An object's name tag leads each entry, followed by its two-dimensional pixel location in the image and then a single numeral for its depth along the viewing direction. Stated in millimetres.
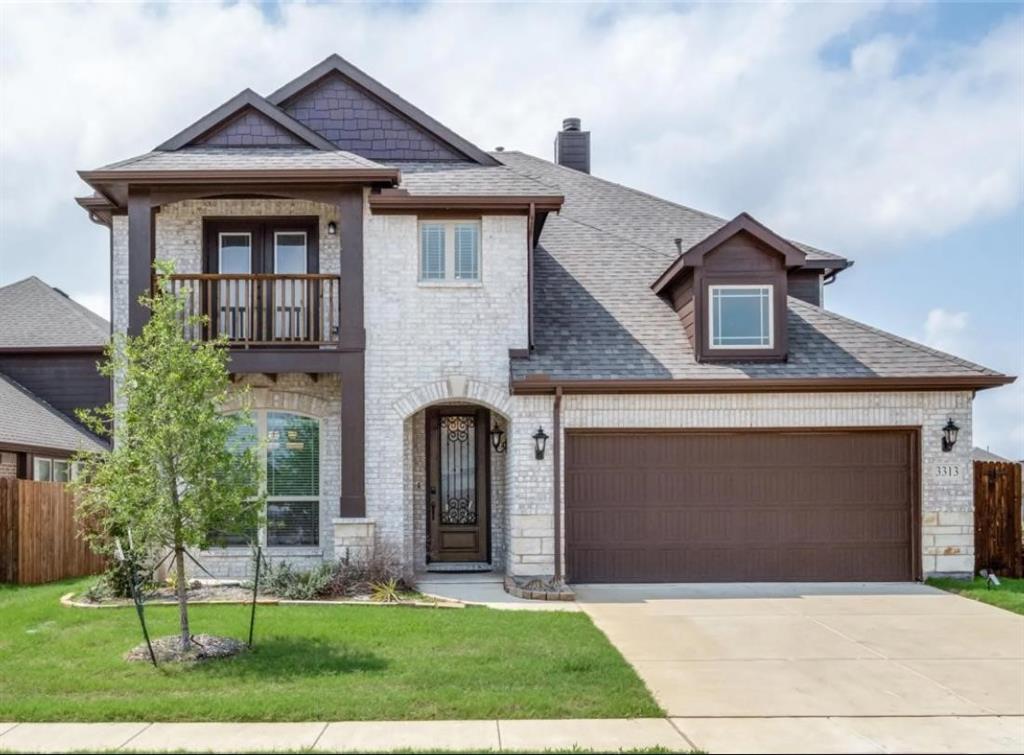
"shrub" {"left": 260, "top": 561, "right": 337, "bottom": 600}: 10805
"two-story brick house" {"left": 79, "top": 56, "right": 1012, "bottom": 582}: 12141
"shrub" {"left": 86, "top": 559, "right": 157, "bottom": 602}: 10889
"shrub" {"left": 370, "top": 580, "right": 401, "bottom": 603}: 10602
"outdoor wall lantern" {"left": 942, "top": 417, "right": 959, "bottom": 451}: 12234
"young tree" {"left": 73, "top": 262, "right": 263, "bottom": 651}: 8195
